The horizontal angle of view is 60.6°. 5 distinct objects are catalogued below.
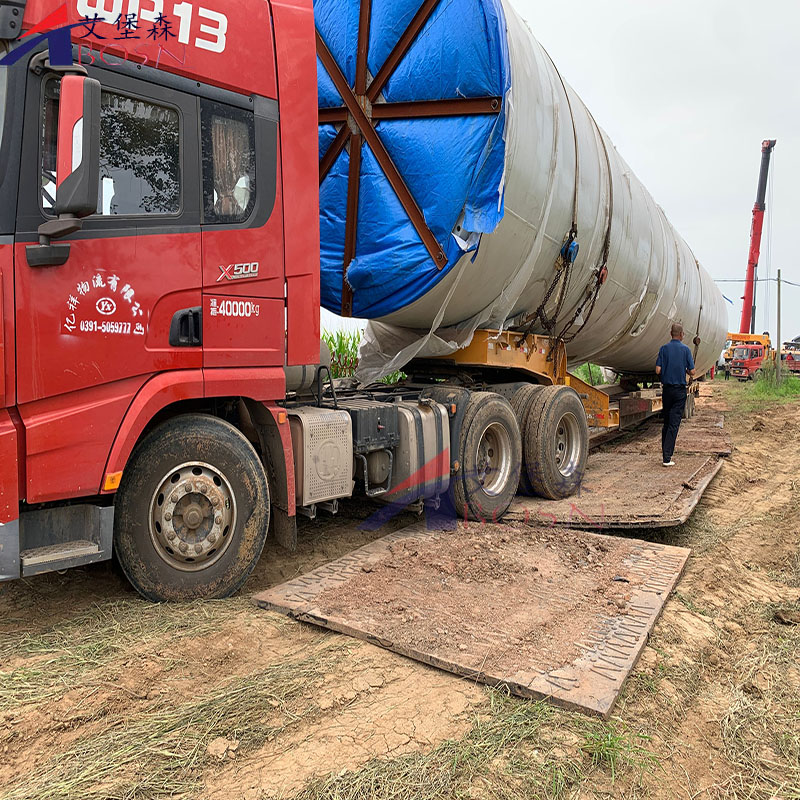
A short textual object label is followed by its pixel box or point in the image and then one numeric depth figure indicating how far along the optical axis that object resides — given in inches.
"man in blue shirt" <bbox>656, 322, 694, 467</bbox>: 340.5
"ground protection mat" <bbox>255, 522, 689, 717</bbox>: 128.3
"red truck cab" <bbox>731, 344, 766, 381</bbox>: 1384.1
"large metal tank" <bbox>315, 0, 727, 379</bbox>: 206.1
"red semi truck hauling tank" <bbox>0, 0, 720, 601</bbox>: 126.0
